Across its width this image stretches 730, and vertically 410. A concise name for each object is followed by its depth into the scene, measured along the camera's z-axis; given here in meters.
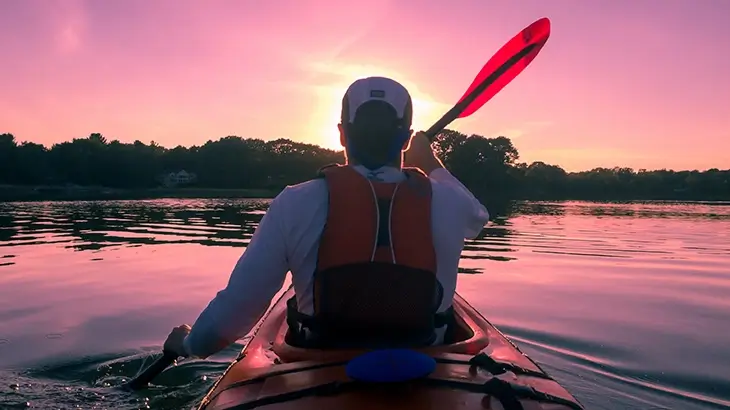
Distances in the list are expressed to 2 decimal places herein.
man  2.29
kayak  1.93
